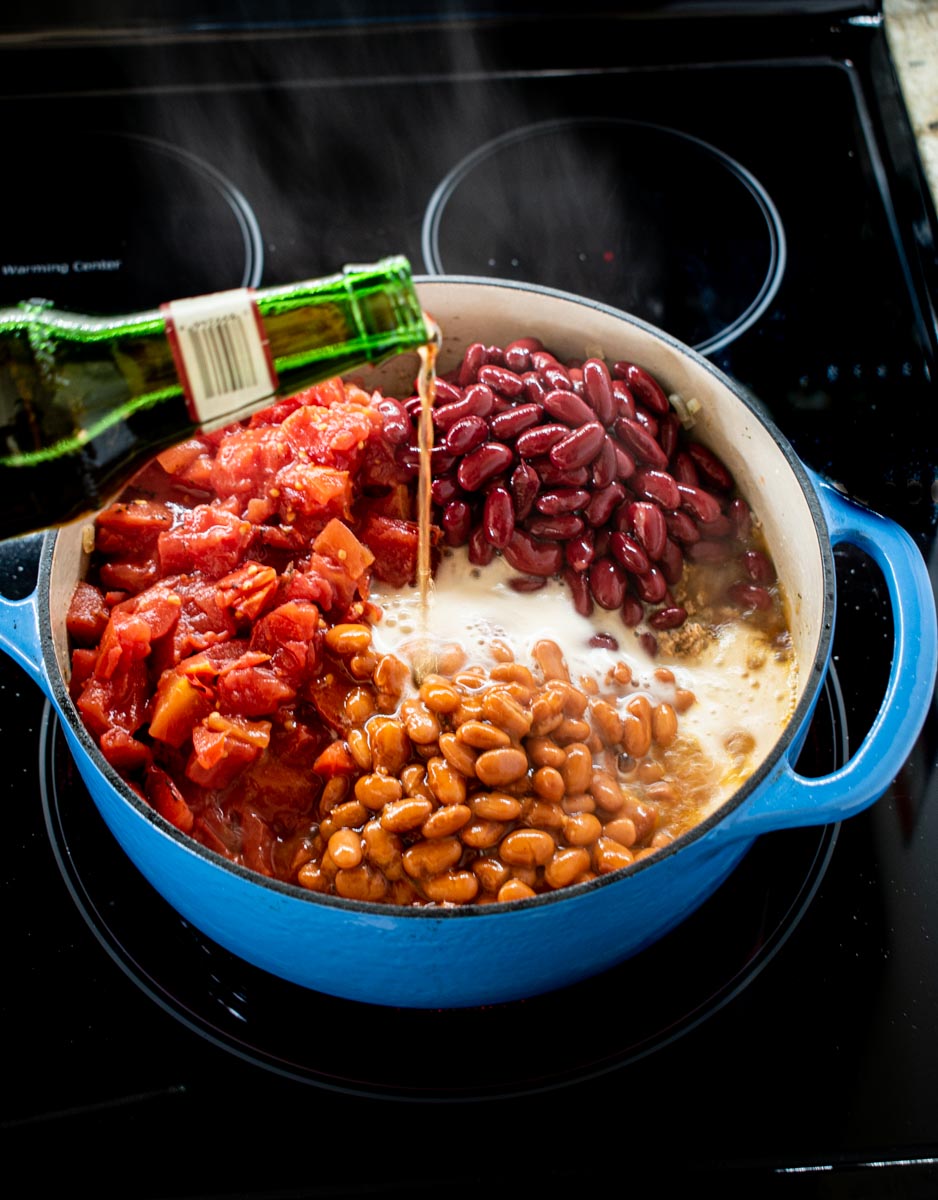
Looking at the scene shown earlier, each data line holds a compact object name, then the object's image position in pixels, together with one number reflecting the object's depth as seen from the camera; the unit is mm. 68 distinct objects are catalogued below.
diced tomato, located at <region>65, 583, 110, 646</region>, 746
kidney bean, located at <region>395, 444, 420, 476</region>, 790
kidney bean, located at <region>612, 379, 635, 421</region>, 791
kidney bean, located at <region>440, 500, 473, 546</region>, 786
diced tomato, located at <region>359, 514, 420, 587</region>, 784
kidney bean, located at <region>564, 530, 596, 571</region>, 784
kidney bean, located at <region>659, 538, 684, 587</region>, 792
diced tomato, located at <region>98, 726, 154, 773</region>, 711
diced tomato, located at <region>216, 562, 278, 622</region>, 742
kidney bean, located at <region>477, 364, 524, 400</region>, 796
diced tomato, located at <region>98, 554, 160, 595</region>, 763
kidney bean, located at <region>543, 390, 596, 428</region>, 781
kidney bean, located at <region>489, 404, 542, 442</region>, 787
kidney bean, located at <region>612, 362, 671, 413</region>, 800
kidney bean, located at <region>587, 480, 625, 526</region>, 785
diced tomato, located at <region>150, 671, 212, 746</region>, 719
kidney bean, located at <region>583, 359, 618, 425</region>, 785
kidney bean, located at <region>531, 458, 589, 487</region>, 782
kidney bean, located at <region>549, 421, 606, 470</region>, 774
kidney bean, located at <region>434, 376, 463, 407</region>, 798
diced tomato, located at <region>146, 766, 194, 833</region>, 709
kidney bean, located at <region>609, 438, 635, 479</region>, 787
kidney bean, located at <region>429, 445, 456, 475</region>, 787
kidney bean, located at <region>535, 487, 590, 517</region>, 780
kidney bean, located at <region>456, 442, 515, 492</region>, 779
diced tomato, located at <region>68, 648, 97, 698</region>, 730
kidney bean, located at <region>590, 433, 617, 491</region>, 782
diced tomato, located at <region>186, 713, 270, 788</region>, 709
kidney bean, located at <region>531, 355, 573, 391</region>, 790
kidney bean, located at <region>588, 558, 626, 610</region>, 780
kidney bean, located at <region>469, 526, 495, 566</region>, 790
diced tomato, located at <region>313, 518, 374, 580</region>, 762
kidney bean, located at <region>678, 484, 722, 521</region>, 794
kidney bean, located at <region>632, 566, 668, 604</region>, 782
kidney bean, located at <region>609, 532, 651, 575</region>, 779
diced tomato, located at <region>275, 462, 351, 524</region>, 768
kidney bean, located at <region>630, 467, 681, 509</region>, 789
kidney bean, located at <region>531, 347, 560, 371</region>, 801
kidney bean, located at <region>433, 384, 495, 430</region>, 789
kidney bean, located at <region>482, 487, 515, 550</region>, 777
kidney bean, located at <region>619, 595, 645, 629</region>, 783
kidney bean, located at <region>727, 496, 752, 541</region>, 804
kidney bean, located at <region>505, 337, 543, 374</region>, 807
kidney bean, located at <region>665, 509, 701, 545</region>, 792
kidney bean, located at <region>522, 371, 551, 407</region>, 794
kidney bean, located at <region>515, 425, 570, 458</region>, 779
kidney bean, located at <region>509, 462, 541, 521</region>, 784
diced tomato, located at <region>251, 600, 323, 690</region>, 736
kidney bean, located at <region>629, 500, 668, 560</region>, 779
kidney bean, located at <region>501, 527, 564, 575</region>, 782
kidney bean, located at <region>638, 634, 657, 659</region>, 782
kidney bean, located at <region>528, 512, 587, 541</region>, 782
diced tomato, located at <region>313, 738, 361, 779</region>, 729
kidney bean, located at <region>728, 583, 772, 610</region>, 789
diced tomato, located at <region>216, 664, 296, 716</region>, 724
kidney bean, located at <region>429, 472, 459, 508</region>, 789
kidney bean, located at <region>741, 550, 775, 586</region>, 796
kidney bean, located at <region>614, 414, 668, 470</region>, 790
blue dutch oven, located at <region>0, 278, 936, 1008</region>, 643
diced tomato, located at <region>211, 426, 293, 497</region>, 778
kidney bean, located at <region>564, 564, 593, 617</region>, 785
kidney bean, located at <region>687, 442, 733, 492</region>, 806
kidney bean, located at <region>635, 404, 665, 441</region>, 797
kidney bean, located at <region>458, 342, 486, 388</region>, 807
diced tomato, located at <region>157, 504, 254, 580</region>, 757
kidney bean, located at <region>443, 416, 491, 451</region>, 782
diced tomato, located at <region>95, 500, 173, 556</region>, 767
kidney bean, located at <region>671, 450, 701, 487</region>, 805
